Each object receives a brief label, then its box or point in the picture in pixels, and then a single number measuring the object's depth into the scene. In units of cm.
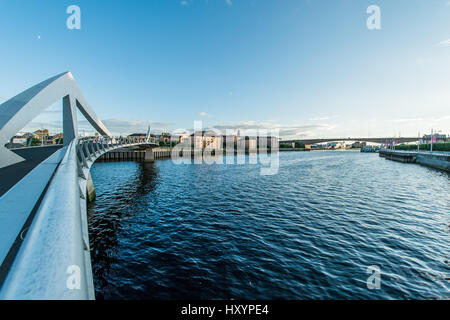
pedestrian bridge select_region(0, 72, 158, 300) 165
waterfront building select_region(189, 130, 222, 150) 13325
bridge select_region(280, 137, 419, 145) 14862
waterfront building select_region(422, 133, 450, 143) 6194
